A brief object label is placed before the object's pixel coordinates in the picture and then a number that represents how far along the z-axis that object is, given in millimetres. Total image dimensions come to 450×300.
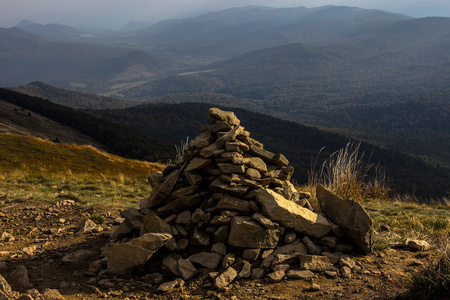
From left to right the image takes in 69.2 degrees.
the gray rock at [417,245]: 5918
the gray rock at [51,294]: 4473
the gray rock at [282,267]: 5164
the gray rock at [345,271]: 5052
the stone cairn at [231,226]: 5297
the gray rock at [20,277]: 5059
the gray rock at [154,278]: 5190
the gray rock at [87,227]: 7305
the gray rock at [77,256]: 5930
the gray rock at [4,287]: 4311
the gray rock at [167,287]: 4891
